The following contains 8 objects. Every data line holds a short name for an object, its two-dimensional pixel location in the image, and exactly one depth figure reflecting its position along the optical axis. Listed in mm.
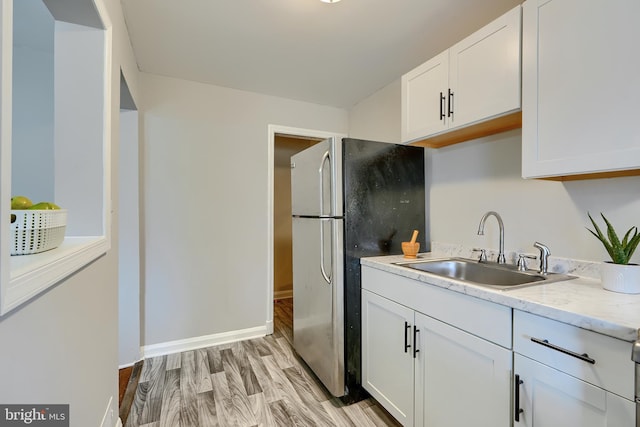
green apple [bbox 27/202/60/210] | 845
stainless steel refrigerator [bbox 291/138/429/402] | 1854
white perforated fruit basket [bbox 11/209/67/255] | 772
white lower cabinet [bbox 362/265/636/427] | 831
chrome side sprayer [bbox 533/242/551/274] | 1412
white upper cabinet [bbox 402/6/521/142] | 1338
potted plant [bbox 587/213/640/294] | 1055
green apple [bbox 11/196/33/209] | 807
